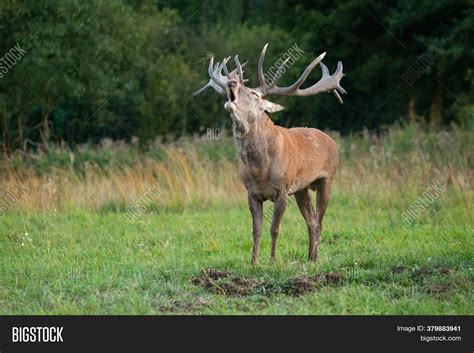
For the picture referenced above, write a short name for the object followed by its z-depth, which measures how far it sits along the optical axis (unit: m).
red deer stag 9.10
